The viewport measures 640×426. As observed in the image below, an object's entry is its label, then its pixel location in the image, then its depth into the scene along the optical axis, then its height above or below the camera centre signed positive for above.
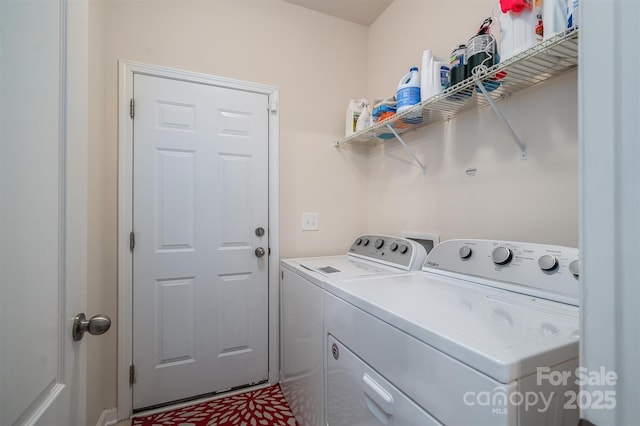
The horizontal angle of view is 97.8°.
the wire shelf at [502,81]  0.95 +0.56
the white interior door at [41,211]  0.48 +0.00
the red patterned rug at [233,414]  1.64 -1.24
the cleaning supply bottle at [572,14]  0.86 +0.63
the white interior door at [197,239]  1.74 -0.18
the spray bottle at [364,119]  1.98 +0.67
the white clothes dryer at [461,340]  0.59 -0.32
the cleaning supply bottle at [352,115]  2.08 +0.73
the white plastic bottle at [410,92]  1.51 +0.66
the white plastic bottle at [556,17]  0.94 +0.67
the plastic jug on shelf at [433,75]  1.40 +0.70
